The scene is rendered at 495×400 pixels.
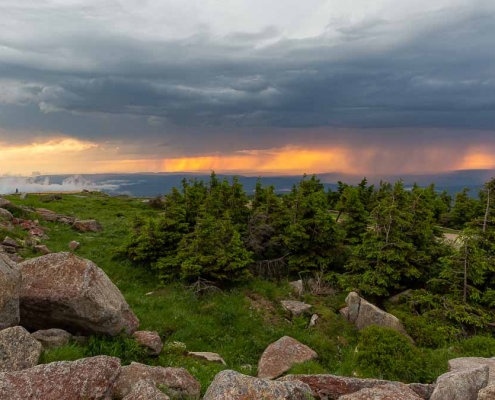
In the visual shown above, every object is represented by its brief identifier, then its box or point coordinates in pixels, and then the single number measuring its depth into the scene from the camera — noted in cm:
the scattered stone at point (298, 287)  2631
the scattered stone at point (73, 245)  3279
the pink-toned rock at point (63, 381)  844
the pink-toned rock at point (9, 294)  1155
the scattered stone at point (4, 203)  3997
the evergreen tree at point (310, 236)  2997
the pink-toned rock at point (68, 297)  1296
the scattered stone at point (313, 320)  2206
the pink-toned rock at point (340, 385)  1195
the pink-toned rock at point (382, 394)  973
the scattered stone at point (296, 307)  2318
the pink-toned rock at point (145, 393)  855
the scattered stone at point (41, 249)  2927
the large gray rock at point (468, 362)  1631
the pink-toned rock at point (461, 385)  1091
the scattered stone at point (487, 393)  945
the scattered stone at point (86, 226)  3962
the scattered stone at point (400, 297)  2551
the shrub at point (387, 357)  1578
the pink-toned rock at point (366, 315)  2177
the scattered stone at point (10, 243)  2817
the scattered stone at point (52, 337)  1227
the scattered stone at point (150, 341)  1470
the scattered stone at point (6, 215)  3468
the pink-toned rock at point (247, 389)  853
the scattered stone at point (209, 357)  1620
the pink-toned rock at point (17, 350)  989
